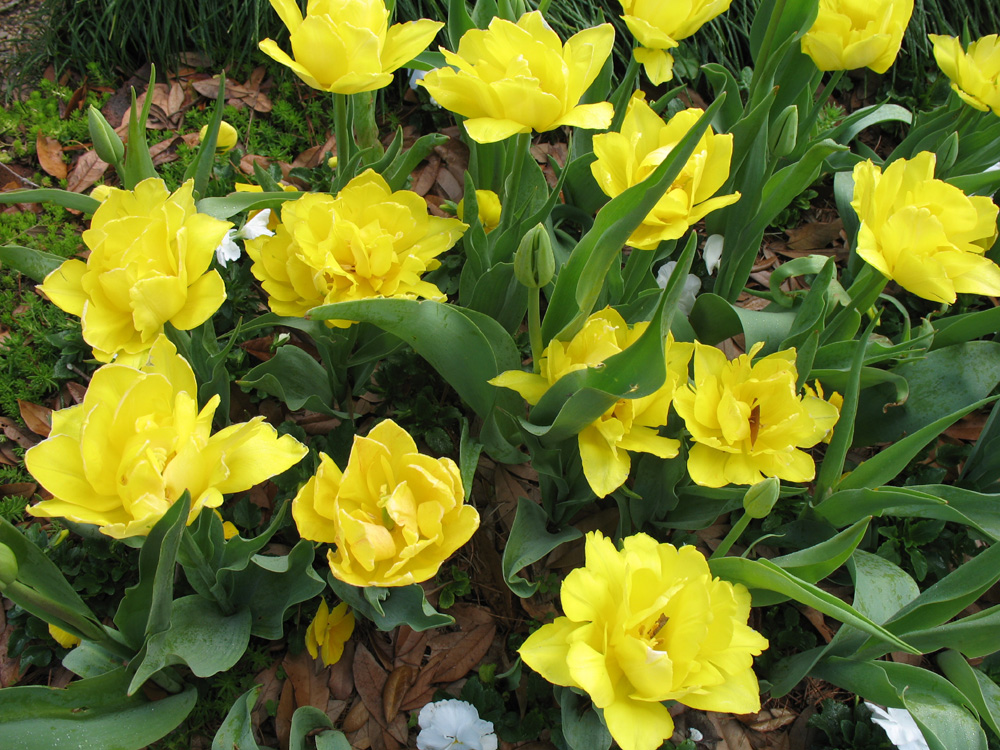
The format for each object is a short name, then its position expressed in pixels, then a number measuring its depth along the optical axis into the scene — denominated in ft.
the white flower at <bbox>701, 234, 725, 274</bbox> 2.27
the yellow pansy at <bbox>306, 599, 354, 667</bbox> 1.87
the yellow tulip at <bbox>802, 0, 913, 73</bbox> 1.88
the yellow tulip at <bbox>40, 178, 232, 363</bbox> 1.50
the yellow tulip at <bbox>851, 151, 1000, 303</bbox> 1.72
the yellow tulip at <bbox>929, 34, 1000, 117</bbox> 2.06
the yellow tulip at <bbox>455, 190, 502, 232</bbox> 2.15
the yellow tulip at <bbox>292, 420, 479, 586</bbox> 1.44
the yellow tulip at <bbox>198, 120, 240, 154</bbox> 2.45
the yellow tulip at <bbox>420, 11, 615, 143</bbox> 1.56
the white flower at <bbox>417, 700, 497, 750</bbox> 1.76
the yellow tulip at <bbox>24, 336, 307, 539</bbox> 1.29
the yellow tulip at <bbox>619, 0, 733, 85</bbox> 1.77
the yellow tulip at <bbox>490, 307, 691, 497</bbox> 1.61
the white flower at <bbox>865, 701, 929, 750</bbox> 1.77
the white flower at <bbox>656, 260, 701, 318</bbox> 2.28
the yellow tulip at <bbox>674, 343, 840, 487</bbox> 1.65
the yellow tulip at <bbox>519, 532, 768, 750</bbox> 1.39
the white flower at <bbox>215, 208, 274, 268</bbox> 2.21
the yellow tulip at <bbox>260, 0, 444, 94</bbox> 1.61
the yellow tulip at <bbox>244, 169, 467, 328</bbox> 1.68
